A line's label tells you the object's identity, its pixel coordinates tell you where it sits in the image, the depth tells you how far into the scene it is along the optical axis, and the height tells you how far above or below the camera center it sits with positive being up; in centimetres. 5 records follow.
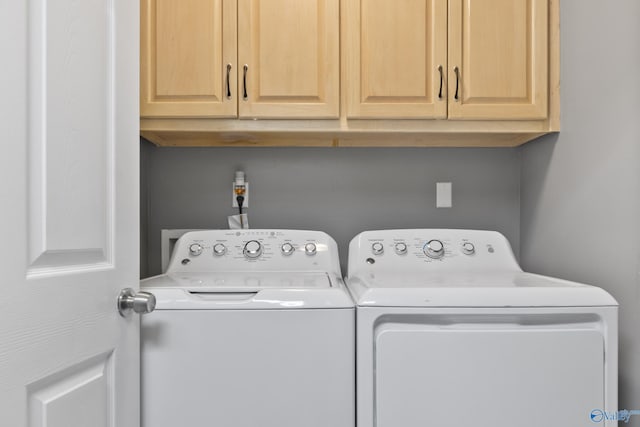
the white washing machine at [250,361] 93 -36
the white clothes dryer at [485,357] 92 -35
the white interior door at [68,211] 62 -1
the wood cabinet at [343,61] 130 +49
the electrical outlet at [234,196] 166 +5
